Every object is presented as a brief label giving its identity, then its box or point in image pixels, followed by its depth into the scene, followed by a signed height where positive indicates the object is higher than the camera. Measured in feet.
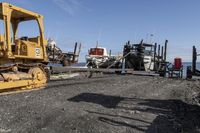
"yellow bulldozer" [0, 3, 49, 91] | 19.30 +0.37
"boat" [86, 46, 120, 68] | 52.92 -0.35
